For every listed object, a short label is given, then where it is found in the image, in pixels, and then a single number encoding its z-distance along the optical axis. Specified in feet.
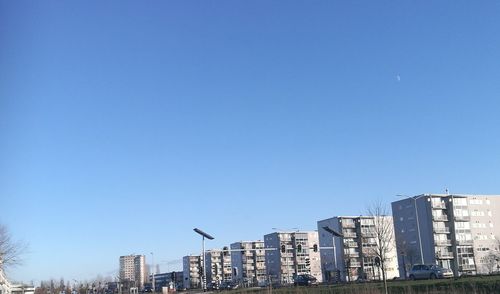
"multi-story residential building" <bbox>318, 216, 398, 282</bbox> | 455.63
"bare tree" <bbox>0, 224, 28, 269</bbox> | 216.95
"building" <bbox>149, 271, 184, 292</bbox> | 231.50
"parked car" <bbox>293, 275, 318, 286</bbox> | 235.79
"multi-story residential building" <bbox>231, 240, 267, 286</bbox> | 626.56
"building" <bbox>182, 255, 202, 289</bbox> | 588.25
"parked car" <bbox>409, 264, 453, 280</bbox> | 199.62
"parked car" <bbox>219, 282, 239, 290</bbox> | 341.41
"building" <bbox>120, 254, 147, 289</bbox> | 565.04
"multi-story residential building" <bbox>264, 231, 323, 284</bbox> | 583.54
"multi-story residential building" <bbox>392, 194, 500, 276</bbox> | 430.20
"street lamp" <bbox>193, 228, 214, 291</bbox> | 144.77
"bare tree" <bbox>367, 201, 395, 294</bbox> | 275.94
